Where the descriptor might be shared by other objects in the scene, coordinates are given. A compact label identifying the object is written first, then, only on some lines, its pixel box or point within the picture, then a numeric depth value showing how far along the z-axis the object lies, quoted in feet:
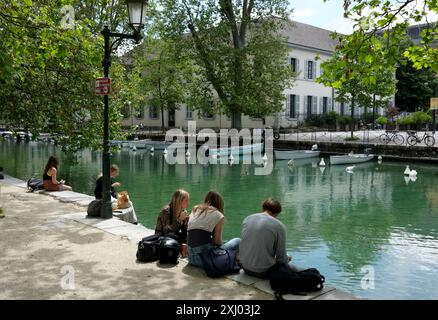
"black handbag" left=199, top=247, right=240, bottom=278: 18.97
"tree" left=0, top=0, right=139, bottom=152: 38.52
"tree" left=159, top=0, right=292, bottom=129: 99.81
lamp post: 29.58
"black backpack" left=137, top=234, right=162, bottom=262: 21.13
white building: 143.23
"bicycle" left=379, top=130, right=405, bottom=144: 100.27
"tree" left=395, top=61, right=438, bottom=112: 196.34
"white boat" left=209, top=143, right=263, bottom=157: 94.12
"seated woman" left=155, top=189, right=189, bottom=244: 22.43
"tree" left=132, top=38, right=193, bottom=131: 134.92
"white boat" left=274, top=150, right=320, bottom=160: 93.45
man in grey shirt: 17.83
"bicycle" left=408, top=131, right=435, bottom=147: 91.84
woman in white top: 19.62
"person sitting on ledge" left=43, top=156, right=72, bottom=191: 41.22
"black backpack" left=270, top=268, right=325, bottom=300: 16.92
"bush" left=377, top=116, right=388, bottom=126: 149.79
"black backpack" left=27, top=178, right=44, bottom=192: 43.06
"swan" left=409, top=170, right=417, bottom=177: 68.81
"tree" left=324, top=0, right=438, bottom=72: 23.73
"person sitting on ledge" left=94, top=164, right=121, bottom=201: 33.01
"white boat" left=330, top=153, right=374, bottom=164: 84.94
